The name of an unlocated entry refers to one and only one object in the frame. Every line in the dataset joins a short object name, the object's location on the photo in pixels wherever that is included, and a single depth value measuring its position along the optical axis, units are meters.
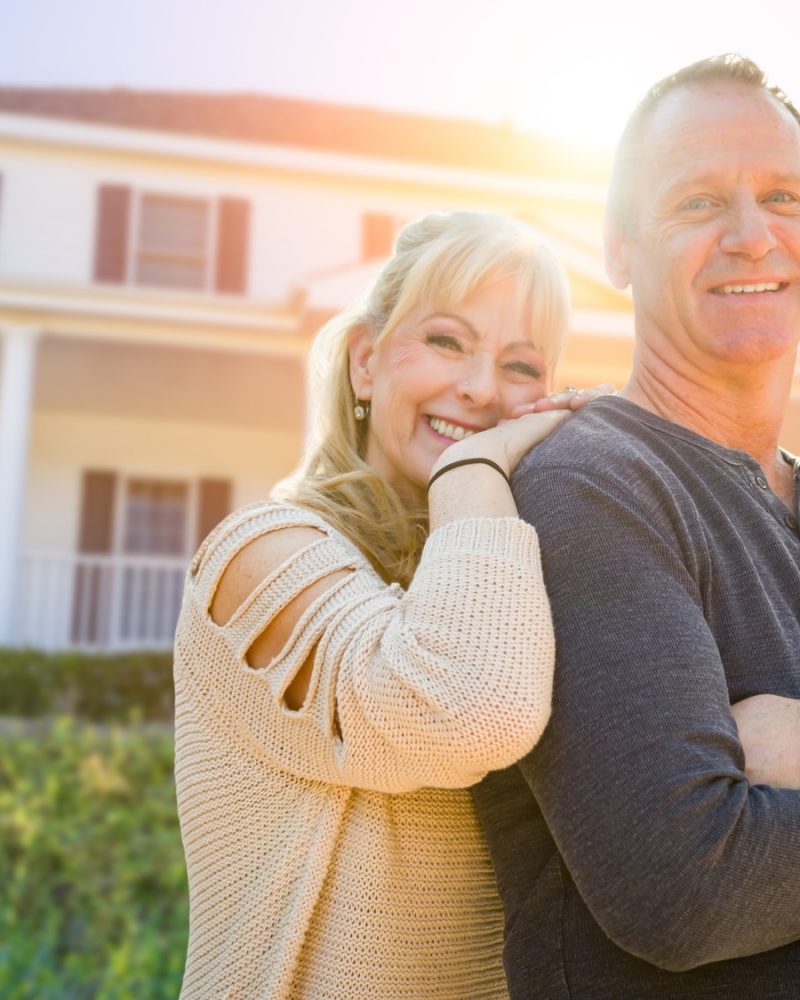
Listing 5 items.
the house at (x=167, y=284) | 13.11
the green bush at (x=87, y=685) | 11.16
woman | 1.78
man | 1.56
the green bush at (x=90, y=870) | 5.88
